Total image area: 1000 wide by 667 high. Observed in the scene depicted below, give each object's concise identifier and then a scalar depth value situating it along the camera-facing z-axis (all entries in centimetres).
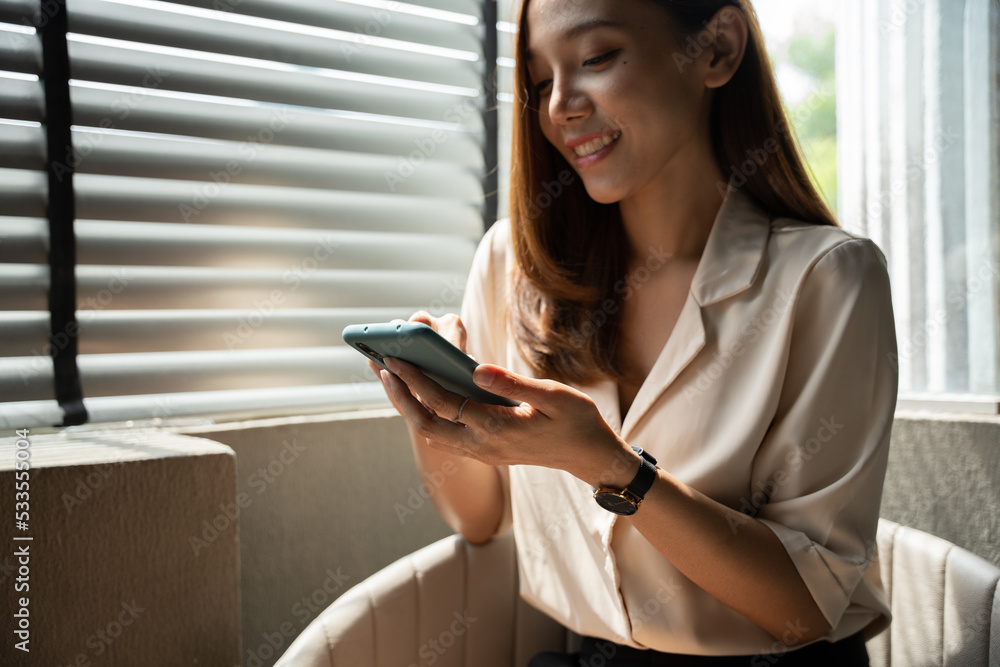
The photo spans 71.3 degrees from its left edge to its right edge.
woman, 106
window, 175
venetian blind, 136
